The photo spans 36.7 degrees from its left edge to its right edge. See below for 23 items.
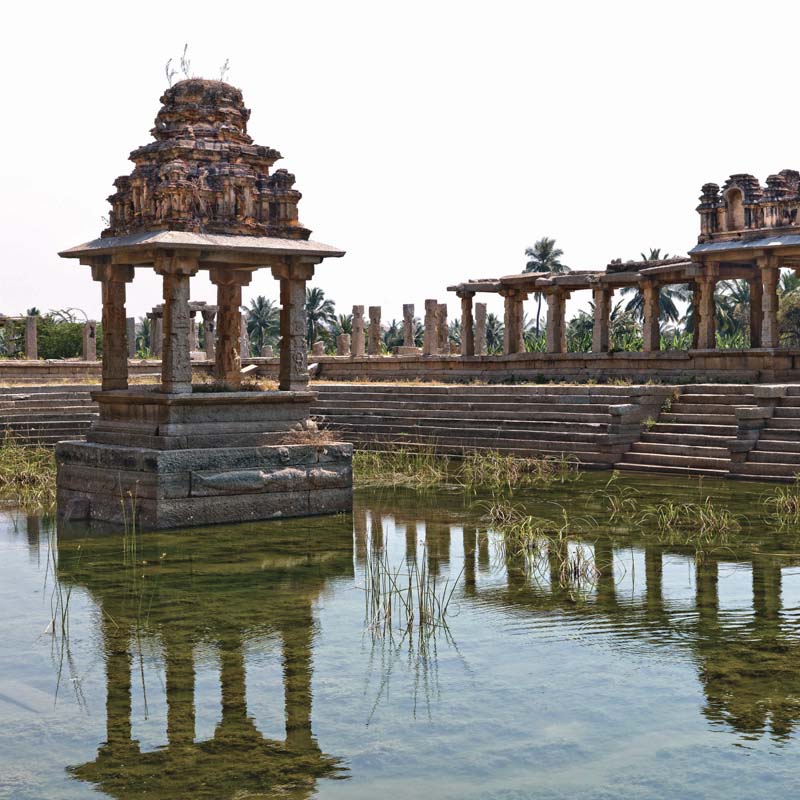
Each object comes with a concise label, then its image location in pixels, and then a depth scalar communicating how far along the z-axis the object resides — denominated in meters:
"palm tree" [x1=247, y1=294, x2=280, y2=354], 66.19
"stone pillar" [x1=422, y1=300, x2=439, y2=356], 33.19
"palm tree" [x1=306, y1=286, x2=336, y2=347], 65.12
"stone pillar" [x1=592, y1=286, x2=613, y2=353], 28.47
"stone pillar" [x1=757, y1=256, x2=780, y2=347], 22.86
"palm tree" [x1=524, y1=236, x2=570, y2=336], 59.47
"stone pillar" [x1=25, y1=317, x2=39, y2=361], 34.38
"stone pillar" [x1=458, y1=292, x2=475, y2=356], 30.44
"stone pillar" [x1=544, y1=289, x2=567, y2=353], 28.77
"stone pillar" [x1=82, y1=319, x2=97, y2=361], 34.72
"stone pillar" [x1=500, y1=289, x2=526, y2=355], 29.83
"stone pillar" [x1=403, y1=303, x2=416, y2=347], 38.34
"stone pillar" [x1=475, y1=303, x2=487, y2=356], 35.38
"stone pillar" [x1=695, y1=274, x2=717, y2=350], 24.69
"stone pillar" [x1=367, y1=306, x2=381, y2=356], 37.56
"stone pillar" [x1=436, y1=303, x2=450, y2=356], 38.53
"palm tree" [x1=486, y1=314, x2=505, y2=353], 63.03
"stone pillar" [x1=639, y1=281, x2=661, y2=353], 27.44
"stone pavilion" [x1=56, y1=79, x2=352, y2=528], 12.36
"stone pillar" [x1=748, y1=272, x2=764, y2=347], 24.72
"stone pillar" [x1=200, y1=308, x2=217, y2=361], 37.00
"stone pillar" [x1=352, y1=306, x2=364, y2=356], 35.38
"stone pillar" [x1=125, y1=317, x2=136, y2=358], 35.84
